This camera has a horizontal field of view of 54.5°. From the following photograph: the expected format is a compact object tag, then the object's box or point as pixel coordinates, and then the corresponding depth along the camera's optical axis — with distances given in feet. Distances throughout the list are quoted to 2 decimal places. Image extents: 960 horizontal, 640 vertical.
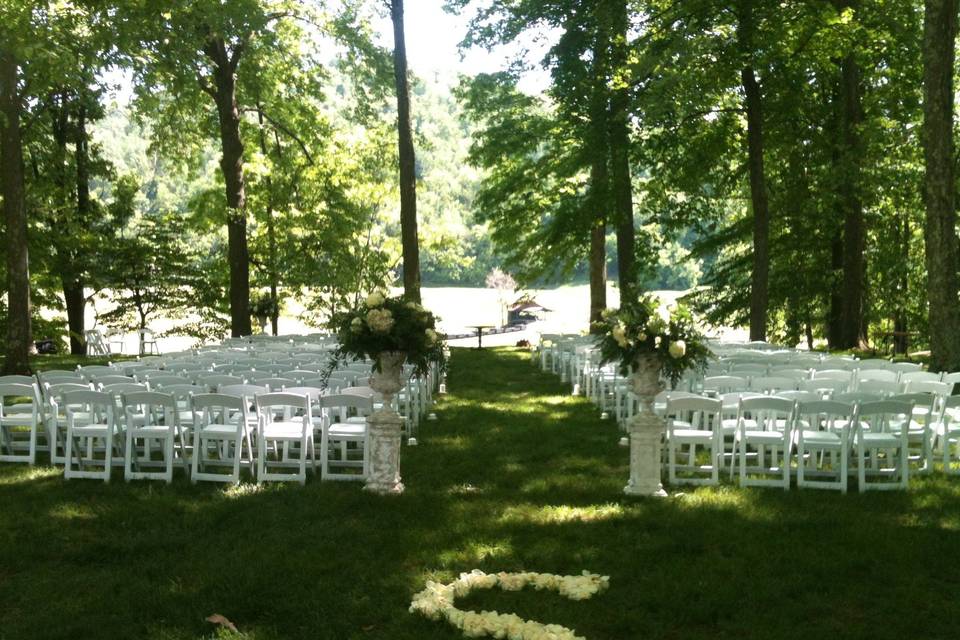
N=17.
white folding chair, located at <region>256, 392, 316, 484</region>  28.48
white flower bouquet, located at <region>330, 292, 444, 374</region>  26.94
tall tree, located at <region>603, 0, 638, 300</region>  75.87
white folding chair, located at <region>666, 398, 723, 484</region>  28.35
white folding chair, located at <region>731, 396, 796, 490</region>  27.45
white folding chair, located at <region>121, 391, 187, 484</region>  28.25
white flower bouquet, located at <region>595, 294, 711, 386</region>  27.09
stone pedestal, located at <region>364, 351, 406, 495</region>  27.27
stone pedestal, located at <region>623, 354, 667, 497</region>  27.09
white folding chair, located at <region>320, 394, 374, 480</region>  28.89
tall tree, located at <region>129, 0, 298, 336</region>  57.67
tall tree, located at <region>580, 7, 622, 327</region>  77.36
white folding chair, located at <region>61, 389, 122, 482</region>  28.66
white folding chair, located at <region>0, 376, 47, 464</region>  31.37
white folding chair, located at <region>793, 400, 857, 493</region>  27.09
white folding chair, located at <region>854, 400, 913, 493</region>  27.09
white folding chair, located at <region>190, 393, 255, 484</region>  28.12
